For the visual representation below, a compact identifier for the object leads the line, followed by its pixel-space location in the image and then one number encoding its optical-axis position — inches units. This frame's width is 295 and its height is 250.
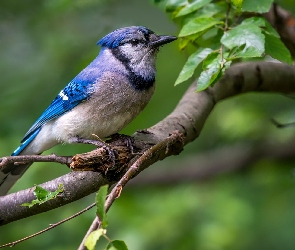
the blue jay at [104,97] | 275.4
